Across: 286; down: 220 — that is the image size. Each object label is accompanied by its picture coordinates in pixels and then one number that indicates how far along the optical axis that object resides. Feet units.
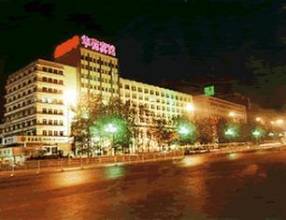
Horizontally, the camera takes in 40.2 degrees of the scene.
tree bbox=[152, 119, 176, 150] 319.68
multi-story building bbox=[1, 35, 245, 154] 315.78
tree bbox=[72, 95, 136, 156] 223.51
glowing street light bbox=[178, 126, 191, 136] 314.35
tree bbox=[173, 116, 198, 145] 317.83
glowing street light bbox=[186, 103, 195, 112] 480.81
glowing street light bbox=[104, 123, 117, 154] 205.29
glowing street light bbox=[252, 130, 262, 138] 495.61
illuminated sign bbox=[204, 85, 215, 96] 635.66
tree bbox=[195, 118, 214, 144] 355.07
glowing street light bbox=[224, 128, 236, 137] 413.22
